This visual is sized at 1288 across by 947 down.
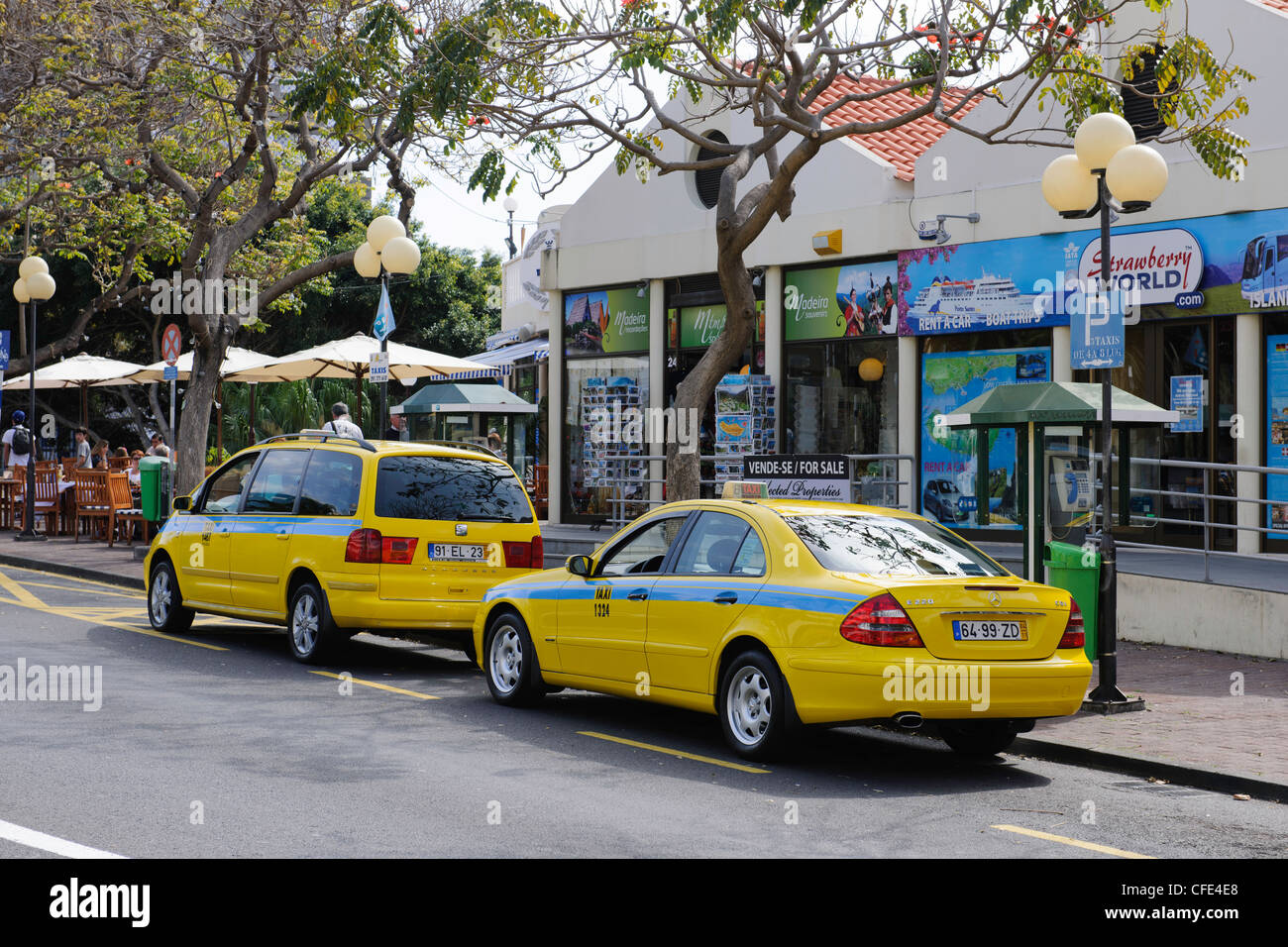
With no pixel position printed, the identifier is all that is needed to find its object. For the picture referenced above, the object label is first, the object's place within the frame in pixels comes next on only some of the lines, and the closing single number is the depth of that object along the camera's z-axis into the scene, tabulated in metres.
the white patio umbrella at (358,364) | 24.52
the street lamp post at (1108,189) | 10.50
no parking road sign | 20.58
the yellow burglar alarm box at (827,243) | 20.66
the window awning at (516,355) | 29.72
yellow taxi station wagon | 11.82
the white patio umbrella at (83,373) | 28.69
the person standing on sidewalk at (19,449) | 25.98
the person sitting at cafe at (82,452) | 27.19
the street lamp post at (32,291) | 24.19
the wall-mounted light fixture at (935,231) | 19.39
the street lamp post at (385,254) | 16.48
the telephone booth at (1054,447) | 11.90
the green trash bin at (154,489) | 22.28
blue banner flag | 16.10
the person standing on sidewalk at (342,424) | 17.97
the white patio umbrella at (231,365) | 26.55
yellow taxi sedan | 8.10
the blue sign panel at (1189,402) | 17.20
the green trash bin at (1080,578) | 10.89
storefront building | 16.73
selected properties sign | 12.65
